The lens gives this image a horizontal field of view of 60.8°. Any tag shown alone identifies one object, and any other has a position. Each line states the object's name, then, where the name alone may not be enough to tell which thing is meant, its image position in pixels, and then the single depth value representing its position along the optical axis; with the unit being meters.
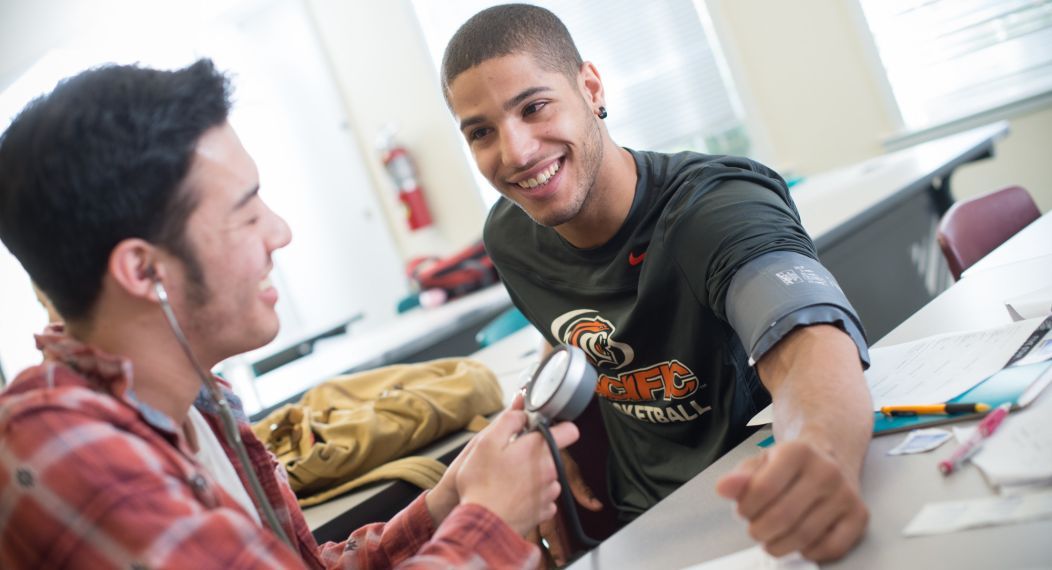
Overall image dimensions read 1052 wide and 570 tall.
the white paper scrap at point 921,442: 1.05
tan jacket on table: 1.91
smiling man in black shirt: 1.21
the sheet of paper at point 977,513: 0.84
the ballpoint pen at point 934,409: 1.06
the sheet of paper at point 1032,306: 1.39
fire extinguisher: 7.35
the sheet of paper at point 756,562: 0.89
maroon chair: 2.25
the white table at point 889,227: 2.99
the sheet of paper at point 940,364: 1.18
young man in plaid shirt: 0.79
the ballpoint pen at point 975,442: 0.97
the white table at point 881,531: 0.80
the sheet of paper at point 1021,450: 0.88
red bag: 4.91
